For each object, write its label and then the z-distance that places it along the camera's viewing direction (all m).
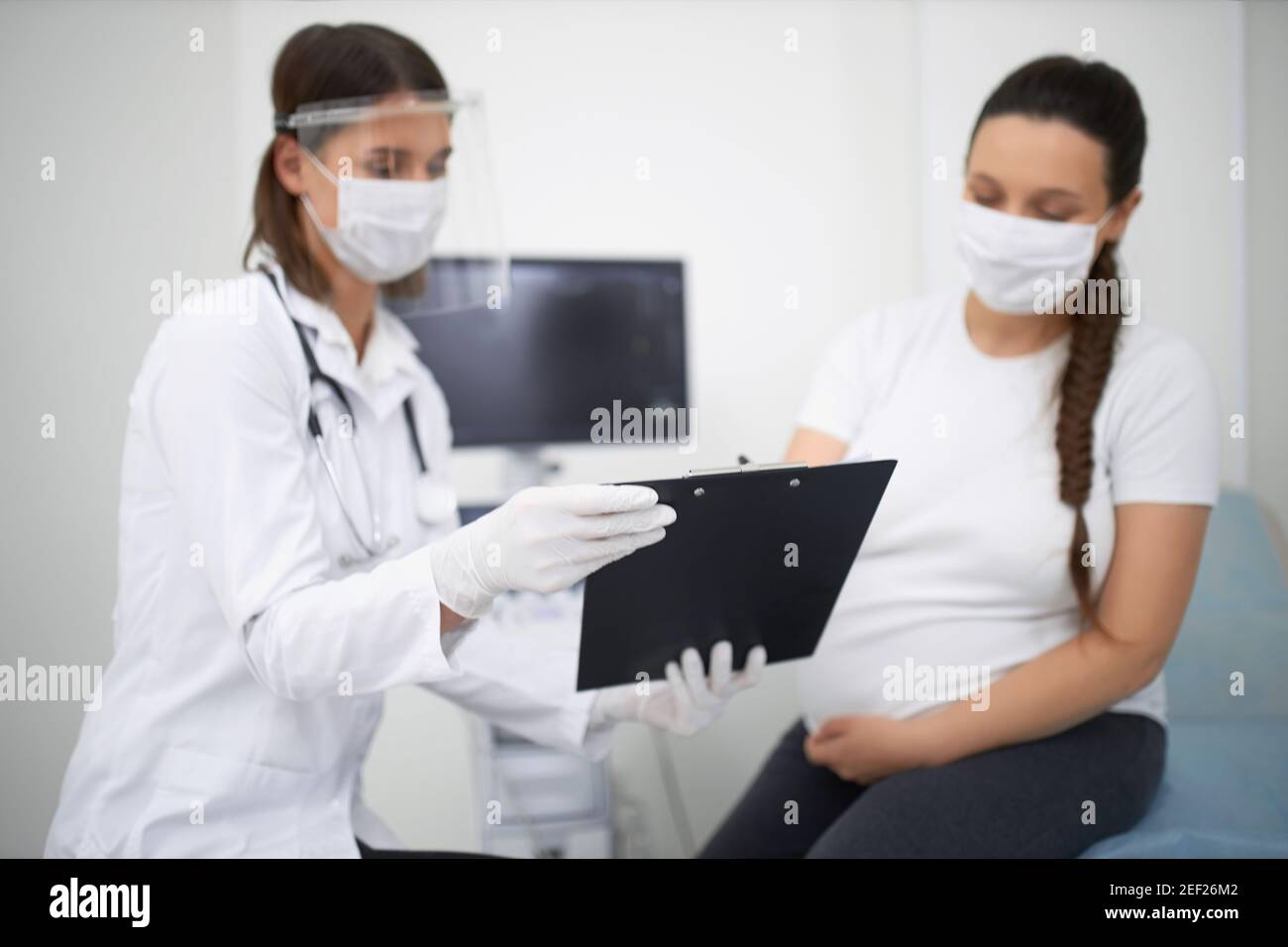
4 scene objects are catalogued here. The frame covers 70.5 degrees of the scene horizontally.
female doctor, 0.83
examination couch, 1.05
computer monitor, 1.70
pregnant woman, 1.02
